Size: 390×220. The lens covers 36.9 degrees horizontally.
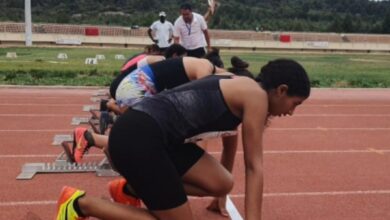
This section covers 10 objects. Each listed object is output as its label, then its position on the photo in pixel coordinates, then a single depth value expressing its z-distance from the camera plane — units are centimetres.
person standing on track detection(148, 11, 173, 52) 1073
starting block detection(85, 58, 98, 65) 2168
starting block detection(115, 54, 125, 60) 2654
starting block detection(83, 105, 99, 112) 1091
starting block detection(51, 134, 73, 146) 757
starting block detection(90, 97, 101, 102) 1226
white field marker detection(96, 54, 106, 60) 2597
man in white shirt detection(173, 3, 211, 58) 792
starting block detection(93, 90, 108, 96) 1301
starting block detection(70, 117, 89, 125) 938
